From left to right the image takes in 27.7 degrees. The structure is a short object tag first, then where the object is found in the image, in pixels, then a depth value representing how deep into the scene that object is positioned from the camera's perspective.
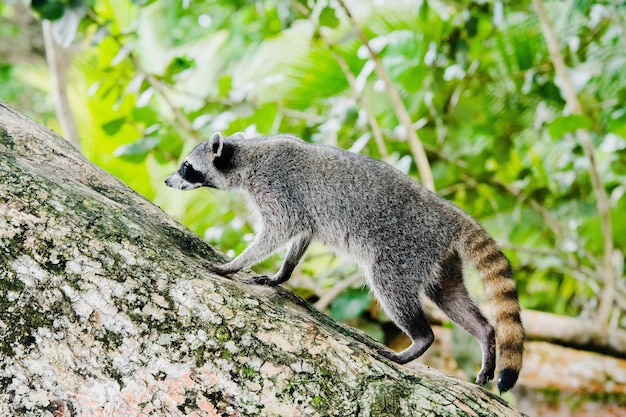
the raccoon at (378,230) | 7.45
